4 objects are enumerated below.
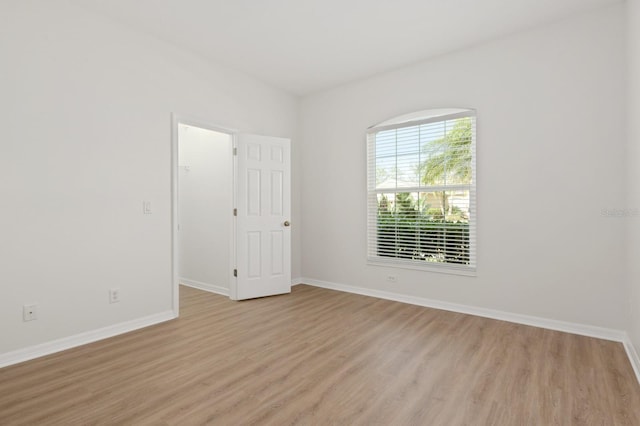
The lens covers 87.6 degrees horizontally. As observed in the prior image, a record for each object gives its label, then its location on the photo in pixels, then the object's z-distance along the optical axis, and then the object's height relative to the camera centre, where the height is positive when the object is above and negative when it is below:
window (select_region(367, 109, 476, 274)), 3.82 +0.27
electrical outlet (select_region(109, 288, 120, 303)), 3.15 -0.77
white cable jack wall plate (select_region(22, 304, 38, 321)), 2.64 -0.78
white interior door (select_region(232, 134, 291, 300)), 4.37 -0.04
